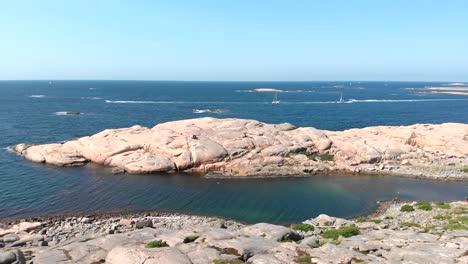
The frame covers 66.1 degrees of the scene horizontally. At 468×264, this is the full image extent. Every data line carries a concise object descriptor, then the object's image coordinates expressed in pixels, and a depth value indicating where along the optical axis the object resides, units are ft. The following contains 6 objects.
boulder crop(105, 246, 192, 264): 71.22
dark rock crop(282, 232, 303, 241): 95.22
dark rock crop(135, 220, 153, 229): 109.59
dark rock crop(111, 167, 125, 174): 203.72
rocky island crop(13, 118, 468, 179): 212.23
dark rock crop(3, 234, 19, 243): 108.68
